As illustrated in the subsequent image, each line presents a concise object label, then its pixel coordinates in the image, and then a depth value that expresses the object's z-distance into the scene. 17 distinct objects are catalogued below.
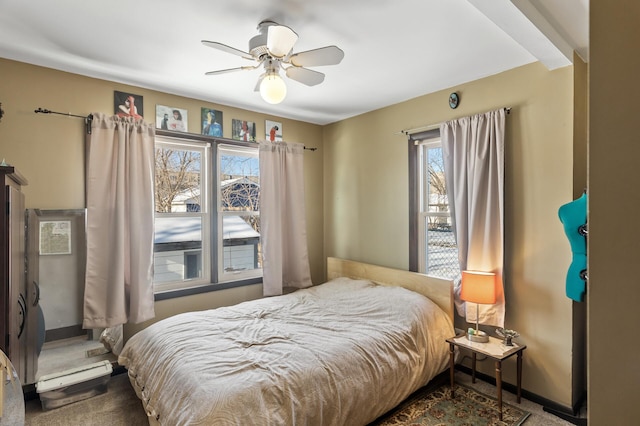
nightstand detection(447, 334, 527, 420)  2.27
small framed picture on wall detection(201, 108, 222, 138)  3.39
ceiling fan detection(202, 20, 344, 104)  1.82
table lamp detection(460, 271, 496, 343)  2.48
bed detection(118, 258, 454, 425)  1.66
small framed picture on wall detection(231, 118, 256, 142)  3.60
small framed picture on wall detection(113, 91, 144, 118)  2.89
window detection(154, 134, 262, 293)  3.30
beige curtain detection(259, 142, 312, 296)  3.66
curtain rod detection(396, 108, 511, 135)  3.13
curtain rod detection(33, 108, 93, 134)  2.67
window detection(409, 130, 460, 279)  3.21
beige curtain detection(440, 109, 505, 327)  2.60
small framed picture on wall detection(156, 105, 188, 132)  3.12
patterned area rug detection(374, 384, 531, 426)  2.22
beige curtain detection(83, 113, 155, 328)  2.70
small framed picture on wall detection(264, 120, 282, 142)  3.85
